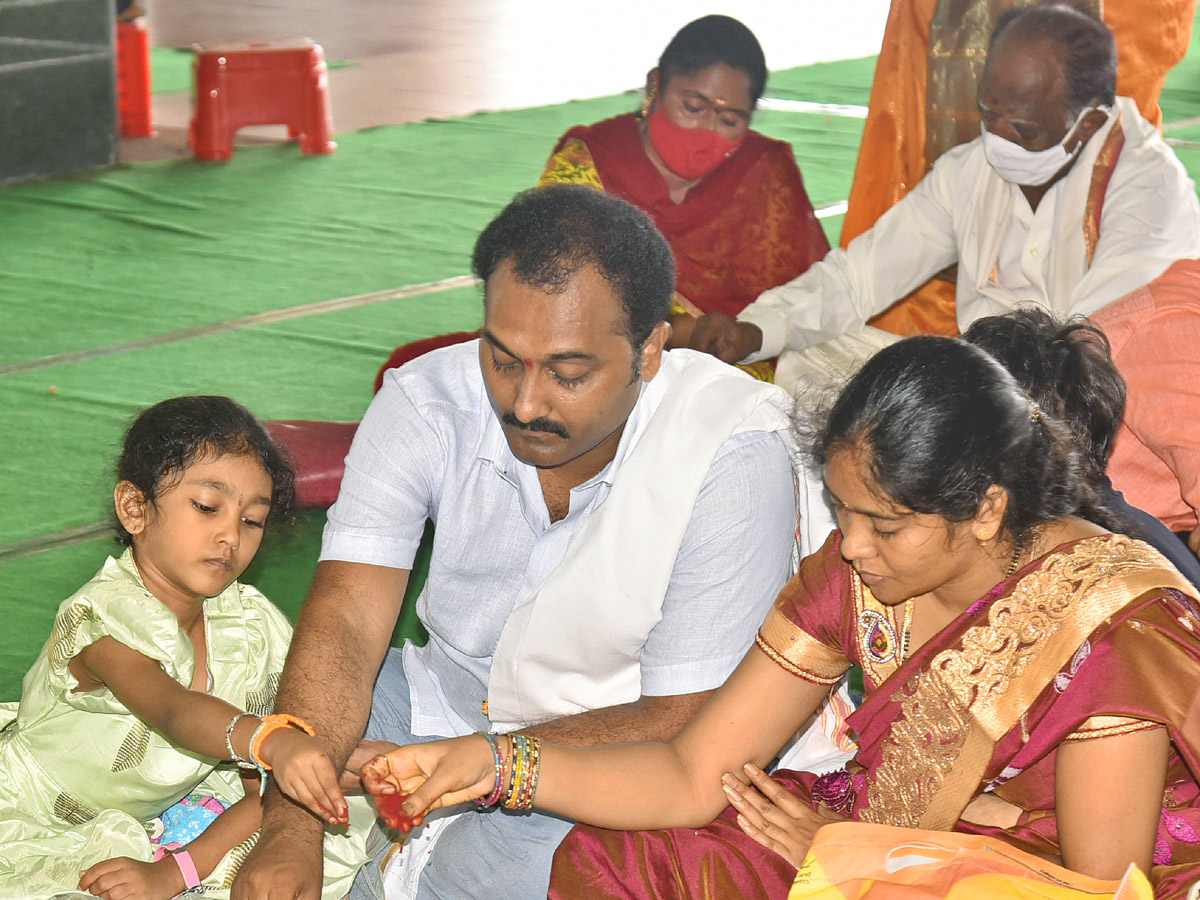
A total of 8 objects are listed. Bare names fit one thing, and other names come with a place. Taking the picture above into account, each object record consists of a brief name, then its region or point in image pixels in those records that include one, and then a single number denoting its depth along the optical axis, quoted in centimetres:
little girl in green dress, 219
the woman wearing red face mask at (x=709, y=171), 386
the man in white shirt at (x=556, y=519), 201
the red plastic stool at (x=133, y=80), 775
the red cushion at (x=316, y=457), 337
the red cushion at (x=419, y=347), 367
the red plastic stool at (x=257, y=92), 720
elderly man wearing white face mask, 329
